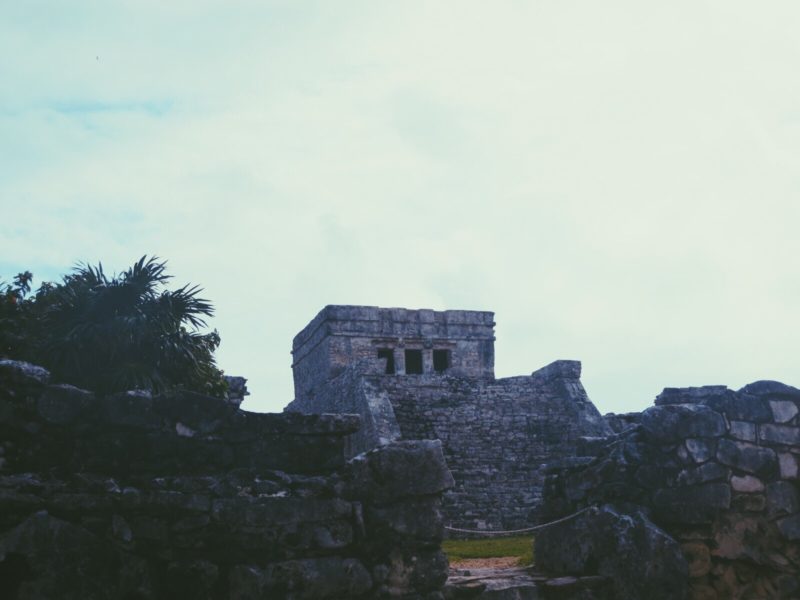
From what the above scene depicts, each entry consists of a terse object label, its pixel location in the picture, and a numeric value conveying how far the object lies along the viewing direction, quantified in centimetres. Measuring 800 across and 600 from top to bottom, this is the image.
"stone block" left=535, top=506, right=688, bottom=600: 584
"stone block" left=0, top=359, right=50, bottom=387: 490
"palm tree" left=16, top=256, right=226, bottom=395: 1412
